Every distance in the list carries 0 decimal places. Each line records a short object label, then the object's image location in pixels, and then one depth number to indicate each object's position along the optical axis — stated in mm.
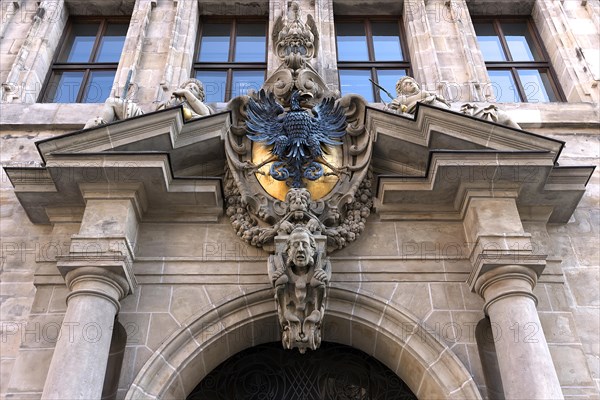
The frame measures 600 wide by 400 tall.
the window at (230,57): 9445
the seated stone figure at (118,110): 7328
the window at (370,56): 9422
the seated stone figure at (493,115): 7199
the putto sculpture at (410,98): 7480
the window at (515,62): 9391
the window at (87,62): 9305
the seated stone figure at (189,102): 7309
